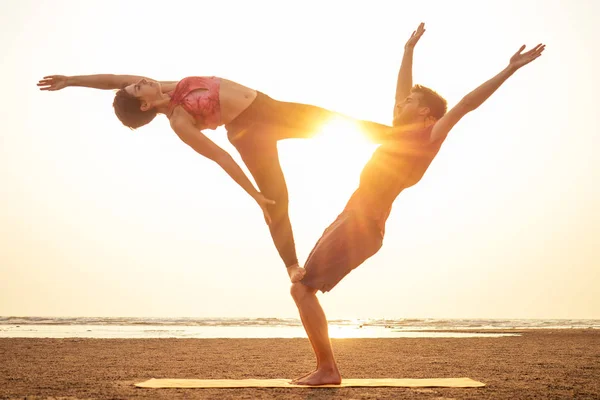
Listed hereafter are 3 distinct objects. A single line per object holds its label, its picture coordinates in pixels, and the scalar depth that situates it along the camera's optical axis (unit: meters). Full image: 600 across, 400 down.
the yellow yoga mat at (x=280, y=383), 5.60
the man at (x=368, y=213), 5.33
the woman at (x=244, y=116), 5.08
